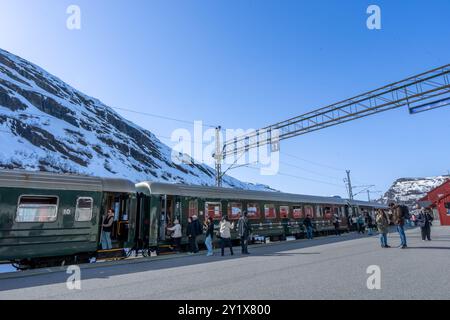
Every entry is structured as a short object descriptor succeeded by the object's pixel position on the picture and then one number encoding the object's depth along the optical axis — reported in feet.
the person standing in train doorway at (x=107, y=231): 37.88
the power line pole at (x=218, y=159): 78.39
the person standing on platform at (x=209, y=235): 41.66
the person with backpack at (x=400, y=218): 38.78
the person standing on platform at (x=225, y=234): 40.19
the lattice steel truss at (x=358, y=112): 53.45
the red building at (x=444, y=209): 112.06
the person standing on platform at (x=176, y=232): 43.75
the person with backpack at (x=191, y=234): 43.27
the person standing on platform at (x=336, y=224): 80.89
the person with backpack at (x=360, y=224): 81.05
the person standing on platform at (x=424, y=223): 46.80
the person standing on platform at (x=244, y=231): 41.47
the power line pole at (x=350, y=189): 160.76
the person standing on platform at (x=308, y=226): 67.36
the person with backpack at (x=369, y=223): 74.92
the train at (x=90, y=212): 31.65
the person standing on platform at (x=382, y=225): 41.09
